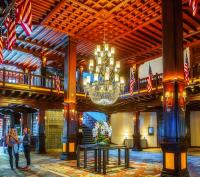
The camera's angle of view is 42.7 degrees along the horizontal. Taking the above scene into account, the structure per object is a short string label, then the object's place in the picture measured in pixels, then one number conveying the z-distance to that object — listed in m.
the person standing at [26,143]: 9.98
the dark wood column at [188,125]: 20.27
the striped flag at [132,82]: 16.67
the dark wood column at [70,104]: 13.07
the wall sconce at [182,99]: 7.70
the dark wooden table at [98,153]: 9.02
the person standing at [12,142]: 9.78
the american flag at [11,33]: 8.39
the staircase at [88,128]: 20.53
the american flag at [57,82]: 16.48
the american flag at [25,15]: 7.13
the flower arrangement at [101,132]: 9.80
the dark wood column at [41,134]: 16.81
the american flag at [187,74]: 13.39
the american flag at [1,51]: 9.86
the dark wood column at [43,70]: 17.02
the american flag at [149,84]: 15.44
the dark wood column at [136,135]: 18.64
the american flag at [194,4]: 5.79
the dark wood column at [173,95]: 7.37
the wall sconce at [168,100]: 7.73
